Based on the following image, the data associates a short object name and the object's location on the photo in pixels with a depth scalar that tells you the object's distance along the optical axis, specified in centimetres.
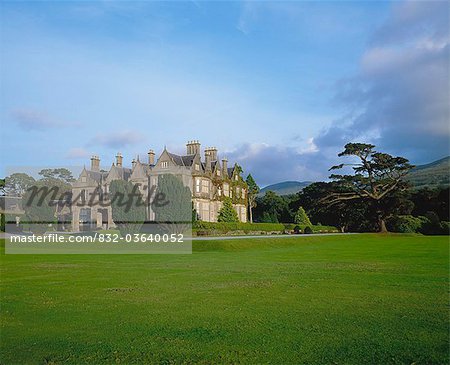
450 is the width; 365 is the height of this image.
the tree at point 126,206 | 3641
